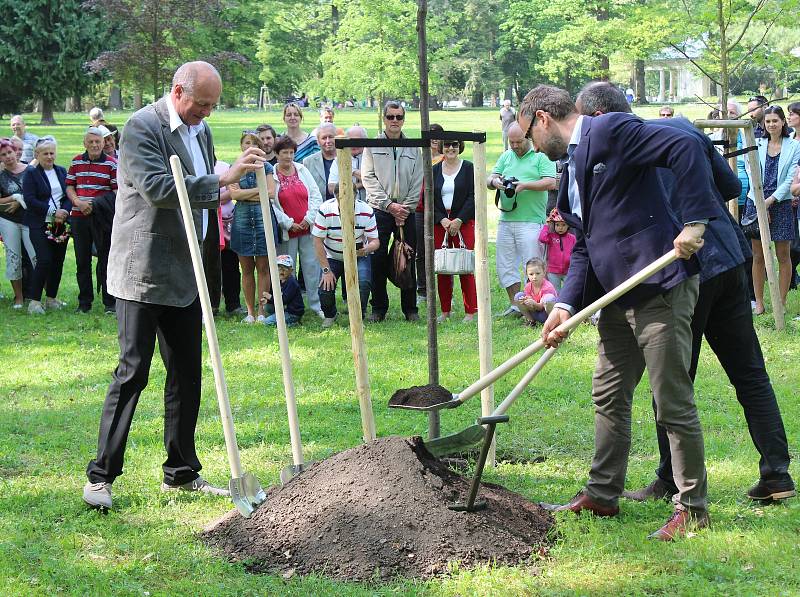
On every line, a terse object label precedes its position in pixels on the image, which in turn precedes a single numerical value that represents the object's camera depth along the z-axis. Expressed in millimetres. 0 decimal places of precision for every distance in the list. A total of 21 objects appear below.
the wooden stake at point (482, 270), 5863
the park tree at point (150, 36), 22266
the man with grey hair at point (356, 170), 11586
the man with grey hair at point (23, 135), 17438
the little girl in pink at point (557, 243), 10930
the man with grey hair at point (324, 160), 12031
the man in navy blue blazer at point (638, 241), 4523
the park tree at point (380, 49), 24219
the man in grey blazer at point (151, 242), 5340
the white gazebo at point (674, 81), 73062
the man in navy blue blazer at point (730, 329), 5094
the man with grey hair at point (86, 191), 11961
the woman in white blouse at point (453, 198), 10734
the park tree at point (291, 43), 51719
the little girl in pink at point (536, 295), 10445
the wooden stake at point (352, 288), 5680
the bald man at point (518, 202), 10953
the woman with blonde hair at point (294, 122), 13828
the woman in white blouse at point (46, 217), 12133
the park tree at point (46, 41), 39438
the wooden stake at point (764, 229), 9406
